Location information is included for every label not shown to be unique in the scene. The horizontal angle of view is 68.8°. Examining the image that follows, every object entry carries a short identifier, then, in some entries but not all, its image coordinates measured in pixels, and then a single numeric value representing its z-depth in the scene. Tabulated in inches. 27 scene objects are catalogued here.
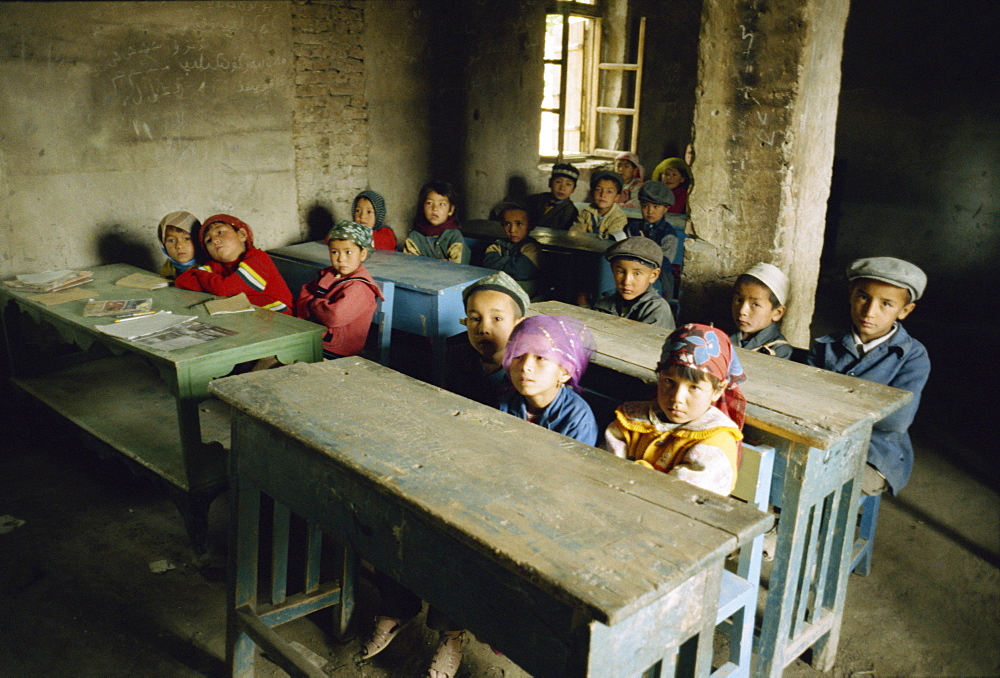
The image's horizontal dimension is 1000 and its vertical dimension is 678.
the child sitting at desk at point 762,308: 121.5
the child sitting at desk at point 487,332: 107.6
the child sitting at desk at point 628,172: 323.9
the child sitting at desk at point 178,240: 168.1
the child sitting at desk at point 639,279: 139.5
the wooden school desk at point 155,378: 117.1
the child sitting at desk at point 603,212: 243.0
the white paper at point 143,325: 125.0
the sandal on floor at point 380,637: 102.0
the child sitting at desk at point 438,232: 218.5
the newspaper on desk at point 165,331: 121.3
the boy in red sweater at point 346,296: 153.9
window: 323.9
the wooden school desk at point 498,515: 55.6
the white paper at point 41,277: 157.4
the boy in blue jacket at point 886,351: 107.8
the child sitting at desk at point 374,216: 223.5
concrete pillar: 121.2
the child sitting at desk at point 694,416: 78.1
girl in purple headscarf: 88.3
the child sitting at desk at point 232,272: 158.2
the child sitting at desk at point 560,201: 263.7
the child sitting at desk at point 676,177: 308.7
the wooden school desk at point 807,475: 83.7
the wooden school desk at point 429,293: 161.8
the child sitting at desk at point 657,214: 223.1
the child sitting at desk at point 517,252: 208.2
